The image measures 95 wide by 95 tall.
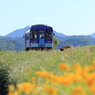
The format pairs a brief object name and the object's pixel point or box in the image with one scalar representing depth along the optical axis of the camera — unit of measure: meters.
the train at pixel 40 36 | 61.16
